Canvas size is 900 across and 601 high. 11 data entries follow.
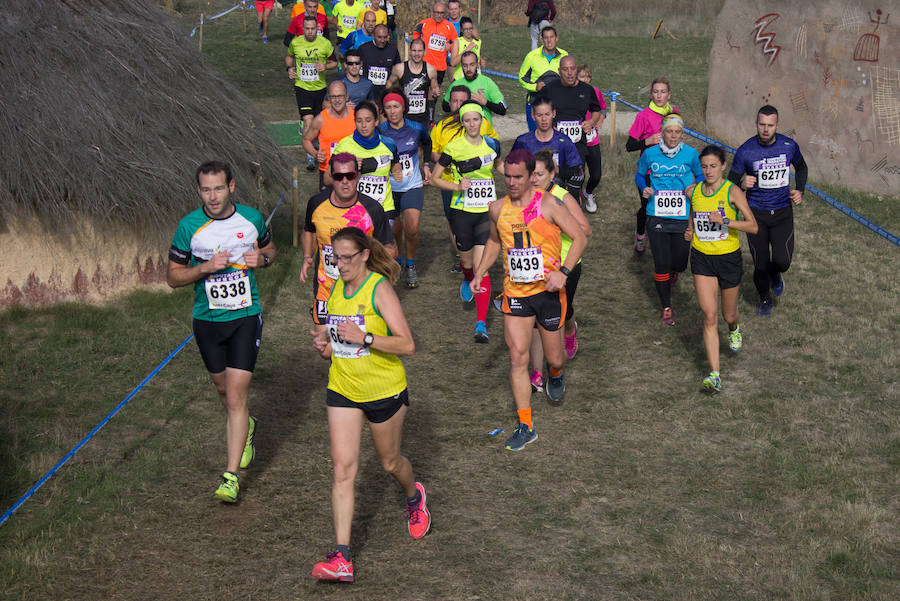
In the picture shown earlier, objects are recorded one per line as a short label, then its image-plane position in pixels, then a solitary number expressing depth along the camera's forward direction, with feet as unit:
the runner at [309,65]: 49.24
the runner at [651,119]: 38.40
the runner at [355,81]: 41.22
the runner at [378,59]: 46.85
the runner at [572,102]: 40.34
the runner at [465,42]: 52.26
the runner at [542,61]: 46.15
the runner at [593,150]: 42.04
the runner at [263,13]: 86.07
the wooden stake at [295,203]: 41.19
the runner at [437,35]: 51.91
